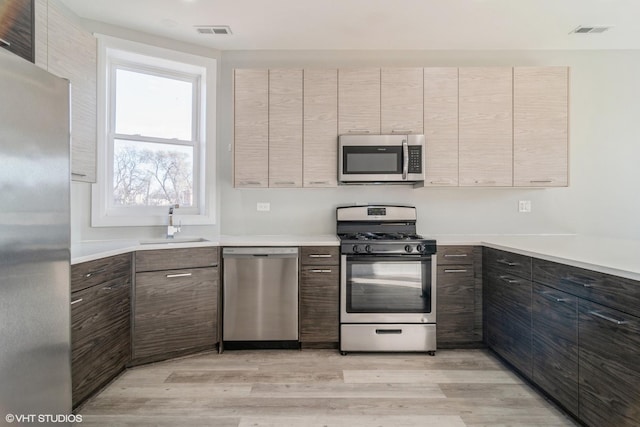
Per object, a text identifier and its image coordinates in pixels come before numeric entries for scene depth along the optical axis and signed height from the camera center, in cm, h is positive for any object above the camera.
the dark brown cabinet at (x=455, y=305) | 277 -74
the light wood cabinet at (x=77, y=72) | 207 +91
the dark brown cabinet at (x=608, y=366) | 144 -69
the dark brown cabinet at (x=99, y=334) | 190 -75
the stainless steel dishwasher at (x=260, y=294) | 275 -65
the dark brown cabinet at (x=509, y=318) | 220 -73
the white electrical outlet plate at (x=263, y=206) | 333 +6
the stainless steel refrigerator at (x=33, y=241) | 109 -10
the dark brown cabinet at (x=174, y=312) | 248 -76
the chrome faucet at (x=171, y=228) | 297 -13
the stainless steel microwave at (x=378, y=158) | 295 +48
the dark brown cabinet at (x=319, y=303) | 277 -73
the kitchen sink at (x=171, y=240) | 270 -23
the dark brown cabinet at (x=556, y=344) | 179 -73
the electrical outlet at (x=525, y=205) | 334 +9
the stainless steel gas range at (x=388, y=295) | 271 -65
